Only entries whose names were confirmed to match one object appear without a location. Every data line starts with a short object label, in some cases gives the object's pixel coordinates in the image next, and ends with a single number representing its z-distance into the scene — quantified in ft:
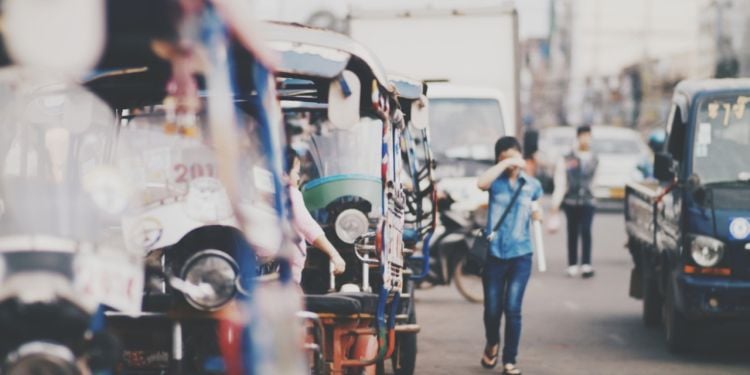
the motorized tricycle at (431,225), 37.01
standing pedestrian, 61.26
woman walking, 36.37
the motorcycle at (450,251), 50.98
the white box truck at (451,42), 66.90
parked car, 98.22
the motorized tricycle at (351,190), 23.72
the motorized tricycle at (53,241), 15.80
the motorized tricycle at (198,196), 16.21
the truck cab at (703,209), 37.22
